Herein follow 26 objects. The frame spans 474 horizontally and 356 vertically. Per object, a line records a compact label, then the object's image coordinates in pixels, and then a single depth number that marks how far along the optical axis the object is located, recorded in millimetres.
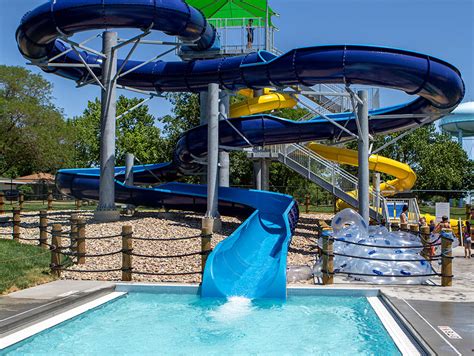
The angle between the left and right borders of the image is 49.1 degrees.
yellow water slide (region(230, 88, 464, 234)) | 21781
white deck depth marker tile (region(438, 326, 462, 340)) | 5570
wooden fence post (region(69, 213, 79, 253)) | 10727
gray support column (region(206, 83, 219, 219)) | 15070
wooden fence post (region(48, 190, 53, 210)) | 24064
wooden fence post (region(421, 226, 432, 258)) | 10666
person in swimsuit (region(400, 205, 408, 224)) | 16578
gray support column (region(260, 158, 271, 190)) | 23438
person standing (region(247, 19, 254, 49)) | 22619
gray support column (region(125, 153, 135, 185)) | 20422
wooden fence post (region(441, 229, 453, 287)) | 9047
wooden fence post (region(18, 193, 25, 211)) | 22367
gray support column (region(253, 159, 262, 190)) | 23703
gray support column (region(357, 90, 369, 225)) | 14859
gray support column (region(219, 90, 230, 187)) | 19288
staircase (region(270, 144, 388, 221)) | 19266
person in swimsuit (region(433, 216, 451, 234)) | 13378
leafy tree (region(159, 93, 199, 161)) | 37281
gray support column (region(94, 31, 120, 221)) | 16656
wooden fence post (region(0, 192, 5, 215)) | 22188
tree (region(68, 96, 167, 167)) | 42006
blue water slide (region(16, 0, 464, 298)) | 11484
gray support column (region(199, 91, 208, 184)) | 20844
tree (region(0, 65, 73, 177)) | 33406
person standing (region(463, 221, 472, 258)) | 13127
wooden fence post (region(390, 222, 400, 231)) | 17902
